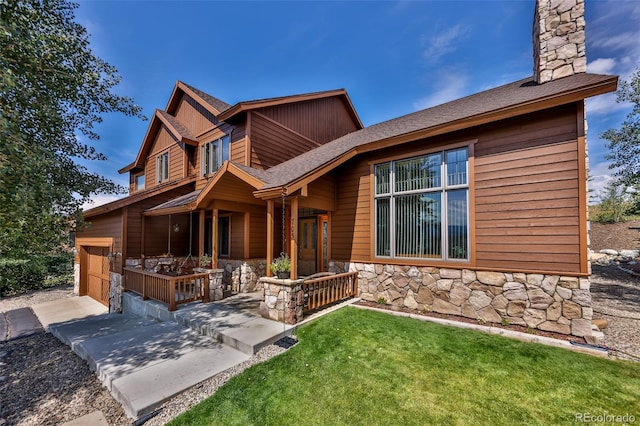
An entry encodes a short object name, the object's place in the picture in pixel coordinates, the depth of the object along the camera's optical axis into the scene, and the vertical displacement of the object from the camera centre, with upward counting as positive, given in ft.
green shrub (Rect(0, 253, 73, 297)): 40.37 -9.33
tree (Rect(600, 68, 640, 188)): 36.29 +11.40
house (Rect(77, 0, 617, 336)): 14.90 +1.39
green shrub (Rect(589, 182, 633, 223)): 54.03 +2.83
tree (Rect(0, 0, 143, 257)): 13.06 +7.43
